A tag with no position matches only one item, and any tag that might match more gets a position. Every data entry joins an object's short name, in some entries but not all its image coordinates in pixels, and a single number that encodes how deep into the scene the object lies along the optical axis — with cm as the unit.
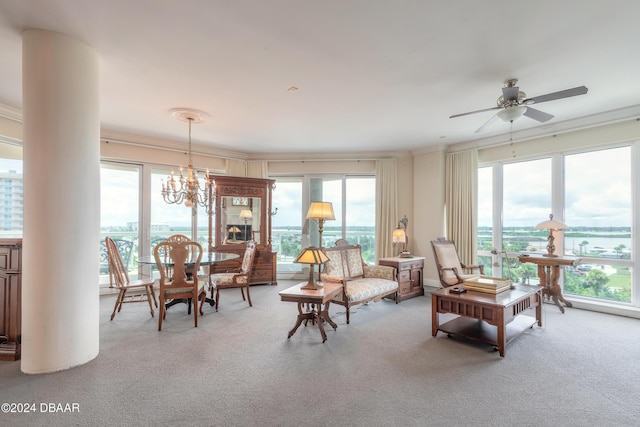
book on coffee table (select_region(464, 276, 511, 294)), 329
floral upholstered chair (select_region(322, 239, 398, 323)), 376
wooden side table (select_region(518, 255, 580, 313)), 414
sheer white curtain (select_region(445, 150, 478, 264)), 533
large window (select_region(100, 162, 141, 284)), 515
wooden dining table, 379
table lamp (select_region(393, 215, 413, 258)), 527
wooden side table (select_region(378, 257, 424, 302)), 485
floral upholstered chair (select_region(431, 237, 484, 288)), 445
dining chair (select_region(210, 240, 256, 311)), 429
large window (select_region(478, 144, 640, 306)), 415
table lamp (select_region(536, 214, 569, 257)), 415
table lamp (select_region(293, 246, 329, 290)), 321
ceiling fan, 289
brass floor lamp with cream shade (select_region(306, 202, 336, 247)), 356
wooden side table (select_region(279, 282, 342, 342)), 307
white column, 236
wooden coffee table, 289
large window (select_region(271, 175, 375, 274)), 646
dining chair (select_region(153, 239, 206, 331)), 349
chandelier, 399
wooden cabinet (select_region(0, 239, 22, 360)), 269
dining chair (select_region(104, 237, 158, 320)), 375
